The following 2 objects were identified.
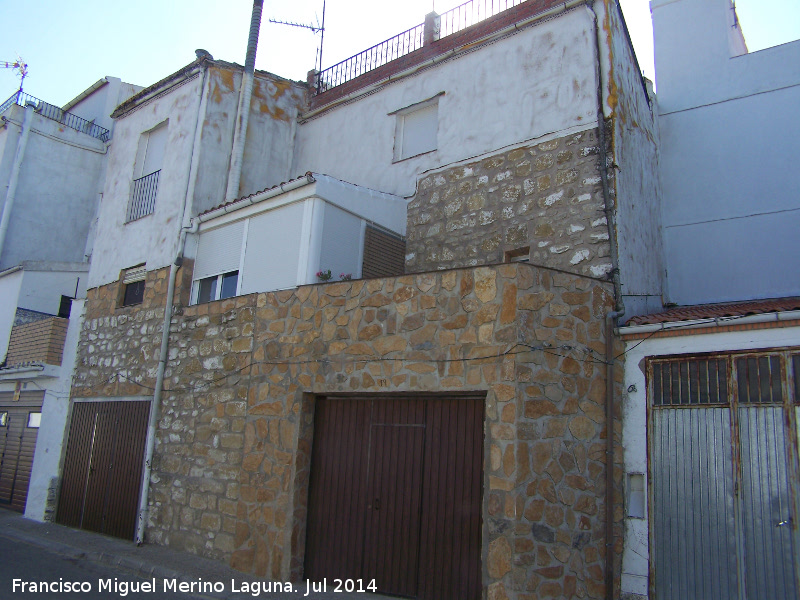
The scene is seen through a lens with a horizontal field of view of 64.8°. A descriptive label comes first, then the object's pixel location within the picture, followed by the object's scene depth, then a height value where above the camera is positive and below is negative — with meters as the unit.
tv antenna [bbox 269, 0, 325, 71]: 15.46 +9.88
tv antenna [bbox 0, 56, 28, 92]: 18.55 +10.20
